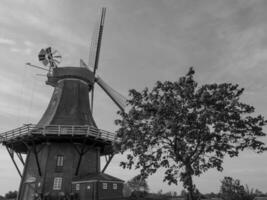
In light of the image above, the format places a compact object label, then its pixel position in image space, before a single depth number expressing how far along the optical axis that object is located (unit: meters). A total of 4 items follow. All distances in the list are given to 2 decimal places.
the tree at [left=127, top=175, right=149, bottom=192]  70.39
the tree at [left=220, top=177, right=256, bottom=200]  34.06
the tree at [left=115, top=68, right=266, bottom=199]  15.97
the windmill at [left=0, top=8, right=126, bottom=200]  23.20
